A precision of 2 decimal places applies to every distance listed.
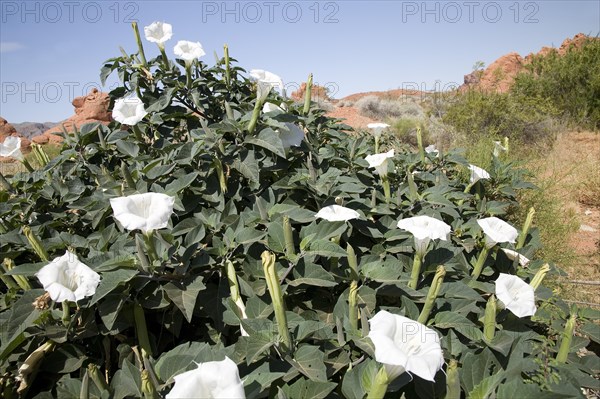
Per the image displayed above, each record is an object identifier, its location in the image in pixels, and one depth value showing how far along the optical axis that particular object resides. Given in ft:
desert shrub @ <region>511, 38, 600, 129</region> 36.17
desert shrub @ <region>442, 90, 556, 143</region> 28.12
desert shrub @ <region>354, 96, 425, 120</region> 58.65
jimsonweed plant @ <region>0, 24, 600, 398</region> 4.05
